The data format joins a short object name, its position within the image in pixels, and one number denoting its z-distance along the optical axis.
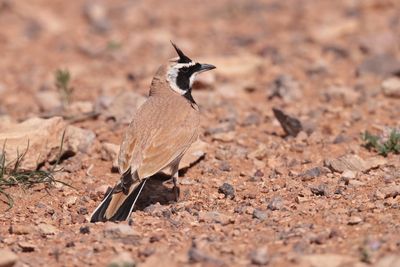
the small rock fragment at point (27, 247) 10.34
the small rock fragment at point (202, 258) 9.28
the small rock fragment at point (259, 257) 9.20
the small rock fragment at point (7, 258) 9.38
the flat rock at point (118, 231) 10.50
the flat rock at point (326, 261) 9.09
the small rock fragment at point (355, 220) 10.49
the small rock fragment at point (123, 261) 9.24
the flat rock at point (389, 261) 8.80
